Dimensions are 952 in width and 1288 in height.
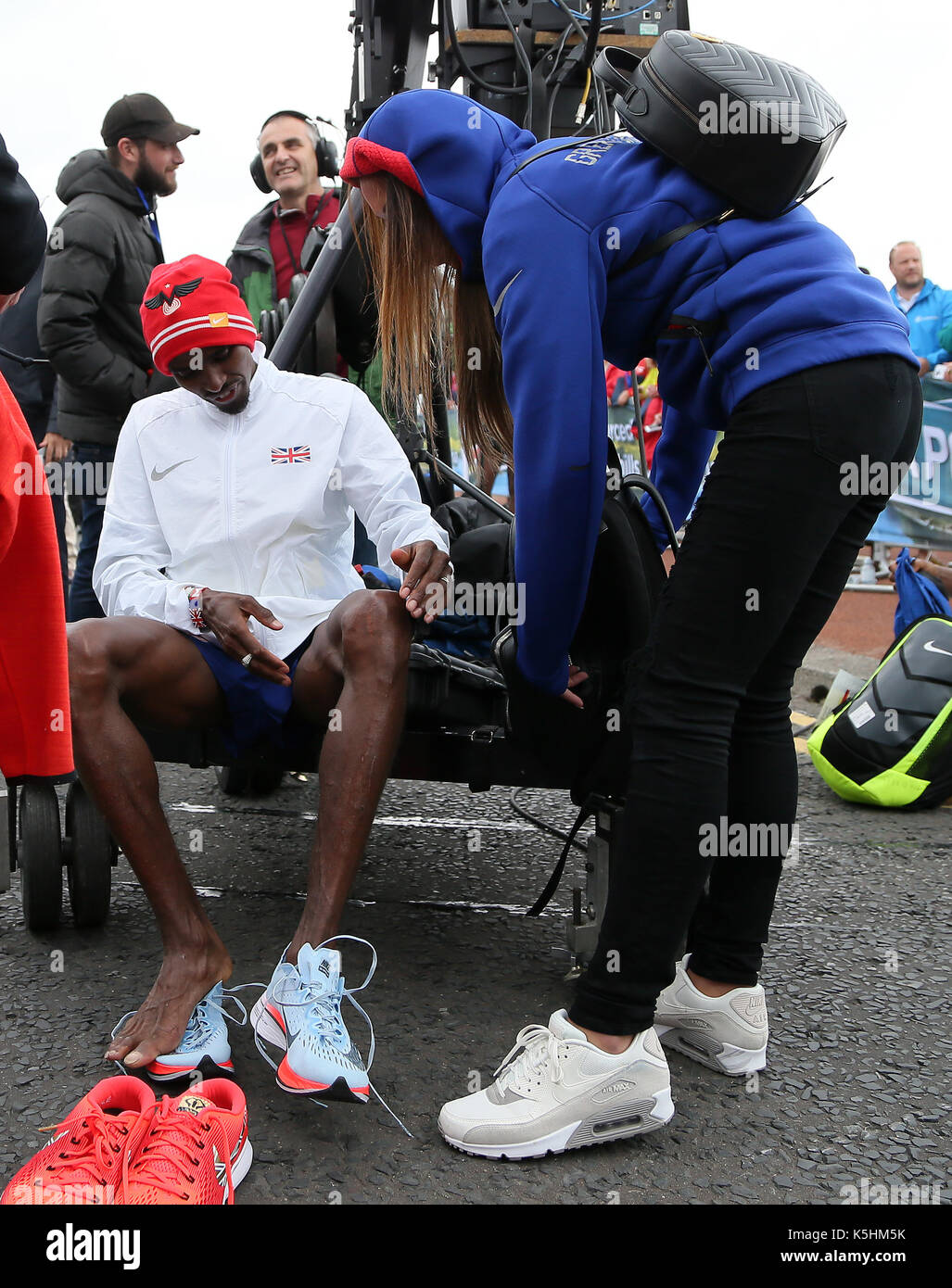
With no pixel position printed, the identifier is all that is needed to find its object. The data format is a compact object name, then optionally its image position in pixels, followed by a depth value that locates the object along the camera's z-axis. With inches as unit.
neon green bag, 157.5
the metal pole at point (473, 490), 115.6
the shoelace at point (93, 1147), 60.0
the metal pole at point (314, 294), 120.2
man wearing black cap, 163.8
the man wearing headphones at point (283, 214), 172.7
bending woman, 68.3
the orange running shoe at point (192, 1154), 59.6
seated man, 80.1
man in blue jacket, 273.1
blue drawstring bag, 181.3
